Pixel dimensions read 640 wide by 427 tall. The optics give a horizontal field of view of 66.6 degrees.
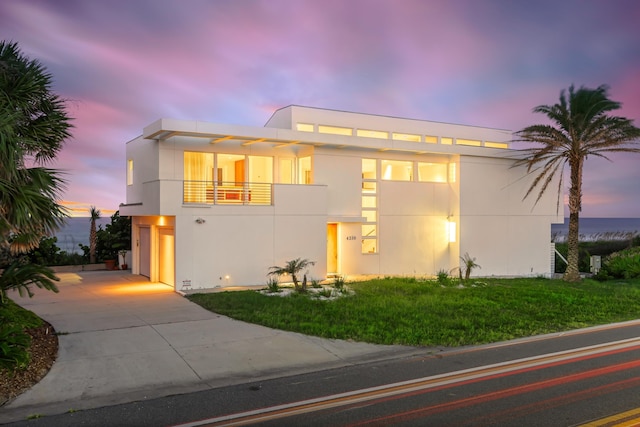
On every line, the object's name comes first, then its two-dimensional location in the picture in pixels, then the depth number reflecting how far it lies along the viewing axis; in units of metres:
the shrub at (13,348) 6.79
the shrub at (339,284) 15.01
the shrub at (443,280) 16.83
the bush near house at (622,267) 22.89
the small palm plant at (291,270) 15.09
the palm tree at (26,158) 7.64
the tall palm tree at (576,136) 18.95
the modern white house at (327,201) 16.59
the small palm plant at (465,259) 22.01
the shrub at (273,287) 14.92
